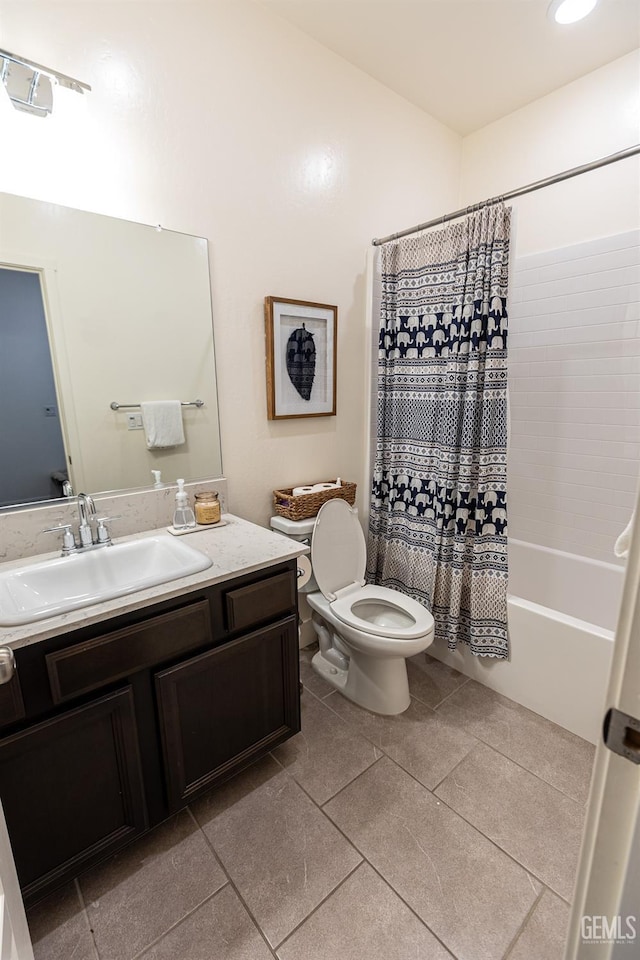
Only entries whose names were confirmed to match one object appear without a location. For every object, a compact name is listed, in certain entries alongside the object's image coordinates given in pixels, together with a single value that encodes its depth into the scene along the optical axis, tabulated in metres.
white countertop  0.99
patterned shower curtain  1.78
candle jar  1.67
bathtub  1.69
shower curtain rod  1.40
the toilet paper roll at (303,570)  1.72
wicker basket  1.95
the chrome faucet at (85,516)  1.43
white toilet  1.73
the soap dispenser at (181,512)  1.64
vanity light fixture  1.15
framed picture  1.91
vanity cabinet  1.01
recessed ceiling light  1.58
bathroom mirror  1.33
